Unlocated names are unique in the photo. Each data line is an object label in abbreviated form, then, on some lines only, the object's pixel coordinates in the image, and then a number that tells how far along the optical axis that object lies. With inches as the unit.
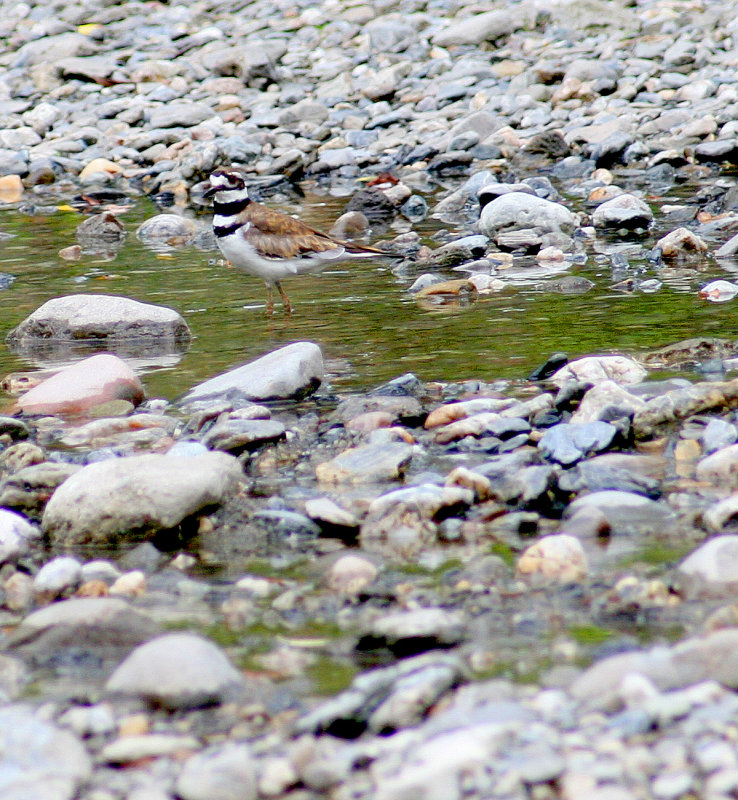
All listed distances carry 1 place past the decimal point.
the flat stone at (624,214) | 840.9
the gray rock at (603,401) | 416.5
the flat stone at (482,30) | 1525.6
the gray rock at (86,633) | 274.1
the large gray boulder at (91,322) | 639.1
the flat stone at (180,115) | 1423.5
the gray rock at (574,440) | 381.1
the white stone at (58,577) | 310.0
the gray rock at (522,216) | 827.4
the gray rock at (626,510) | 330.0
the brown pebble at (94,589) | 310.5
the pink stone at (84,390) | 504.7
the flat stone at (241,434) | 417.7
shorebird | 720.3
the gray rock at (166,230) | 979.5
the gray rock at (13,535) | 331.6
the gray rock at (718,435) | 382.6
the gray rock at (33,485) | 374.9
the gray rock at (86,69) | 1637.5
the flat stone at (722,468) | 356.2
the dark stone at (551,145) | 1150.3
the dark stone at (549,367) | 505.0
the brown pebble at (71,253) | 913.5
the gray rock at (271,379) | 495.8
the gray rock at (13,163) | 1347.2
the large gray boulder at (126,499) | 343.9
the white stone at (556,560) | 298.4
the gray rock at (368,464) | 386.0
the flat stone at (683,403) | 412.2
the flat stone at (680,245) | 746.8
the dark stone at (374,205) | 991.6
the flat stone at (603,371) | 482.6
